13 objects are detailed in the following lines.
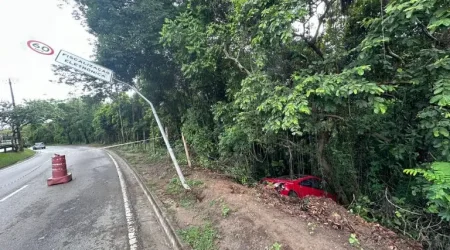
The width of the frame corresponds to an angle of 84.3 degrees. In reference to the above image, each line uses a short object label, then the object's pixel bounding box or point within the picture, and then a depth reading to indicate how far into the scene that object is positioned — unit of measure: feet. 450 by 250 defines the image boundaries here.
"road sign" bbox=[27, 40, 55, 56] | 17.42
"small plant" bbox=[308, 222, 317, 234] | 11.46
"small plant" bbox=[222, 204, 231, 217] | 14.12
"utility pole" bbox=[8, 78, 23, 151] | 94.38
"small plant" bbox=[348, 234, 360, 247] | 10.56
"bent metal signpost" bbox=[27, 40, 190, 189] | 19.60
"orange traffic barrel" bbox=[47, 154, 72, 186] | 27.61
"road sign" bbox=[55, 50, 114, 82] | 19.90
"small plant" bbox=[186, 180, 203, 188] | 20.78
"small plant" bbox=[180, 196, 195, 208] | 17.28
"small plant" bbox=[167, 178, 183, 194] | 20.82
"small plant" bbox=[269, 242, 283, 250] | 10.33
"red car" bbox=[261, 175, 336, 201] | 21.57
